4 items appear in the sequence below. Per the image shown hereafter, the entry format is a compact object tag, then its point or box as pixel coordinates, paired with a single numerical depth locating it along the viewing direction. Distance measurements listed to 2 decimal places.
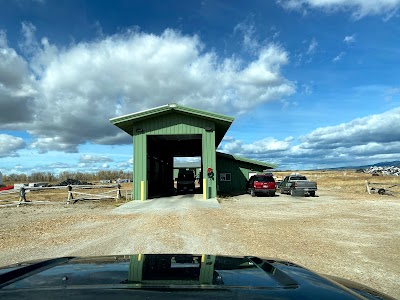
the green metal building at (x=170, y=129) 25.02
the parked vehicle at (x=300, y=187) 29.42
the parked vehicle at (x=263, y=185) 29.31
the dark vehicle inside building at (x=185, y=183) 34.88
